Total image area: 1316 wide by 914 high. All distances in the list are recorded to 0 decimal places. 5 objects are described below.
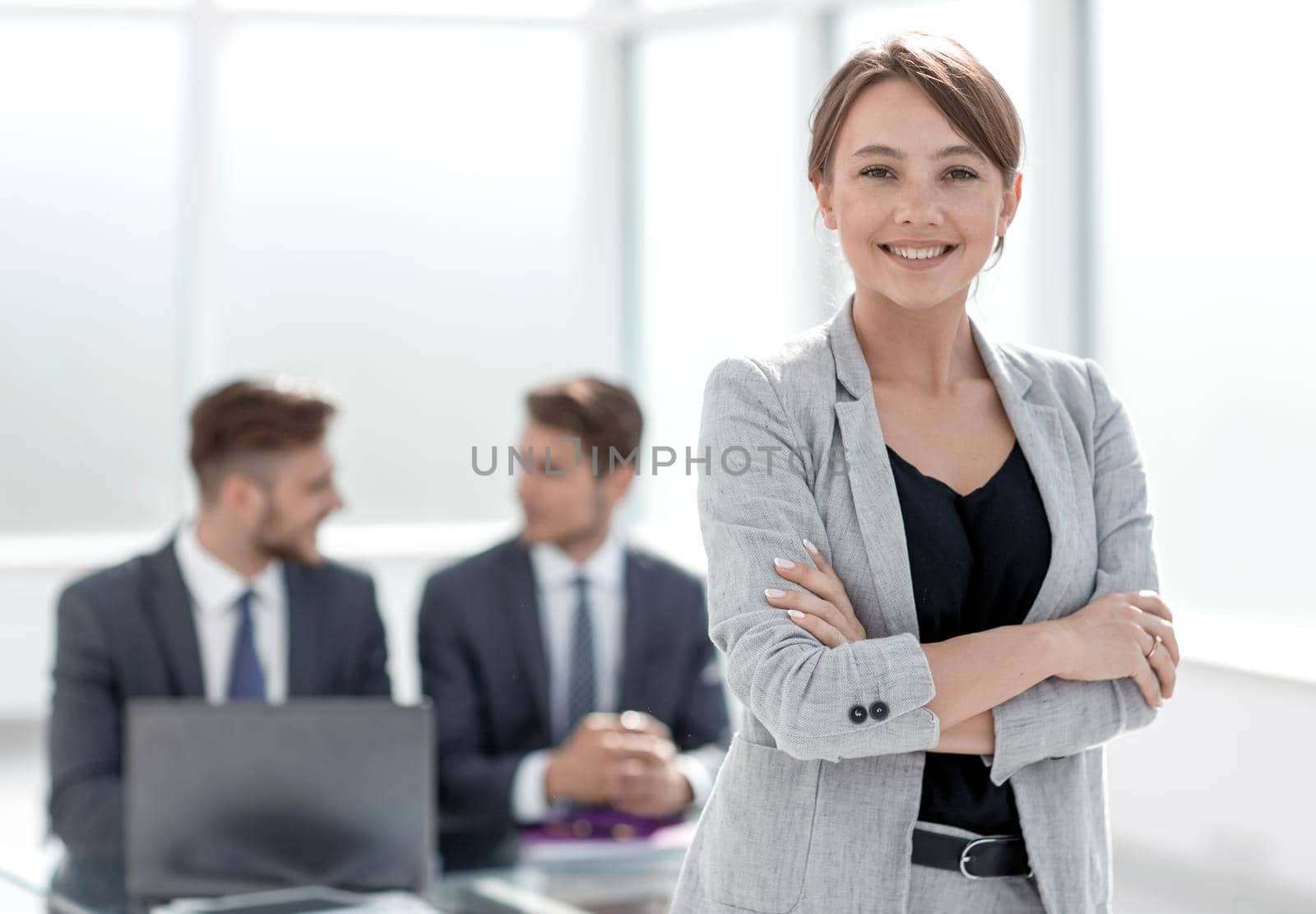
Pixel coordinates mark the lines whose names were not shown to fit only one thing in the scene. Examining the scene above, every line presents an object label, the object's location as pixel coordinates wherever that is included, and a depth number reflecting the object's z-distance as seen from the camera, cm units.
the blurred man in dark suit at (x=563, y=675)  517
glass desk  436
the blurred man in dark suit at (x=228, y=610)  547
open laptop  419
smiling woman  250
